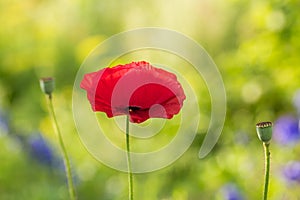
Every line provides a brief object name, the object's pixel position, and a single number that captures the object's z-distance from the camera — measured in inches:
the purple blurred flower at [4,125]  227.3
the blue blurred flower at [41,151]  209.8
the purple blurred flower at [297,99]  200.0
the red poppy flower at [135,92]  82.9
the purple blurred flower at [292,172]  168.5
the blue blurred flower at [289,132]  189.7
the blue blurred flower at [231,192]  160.6
